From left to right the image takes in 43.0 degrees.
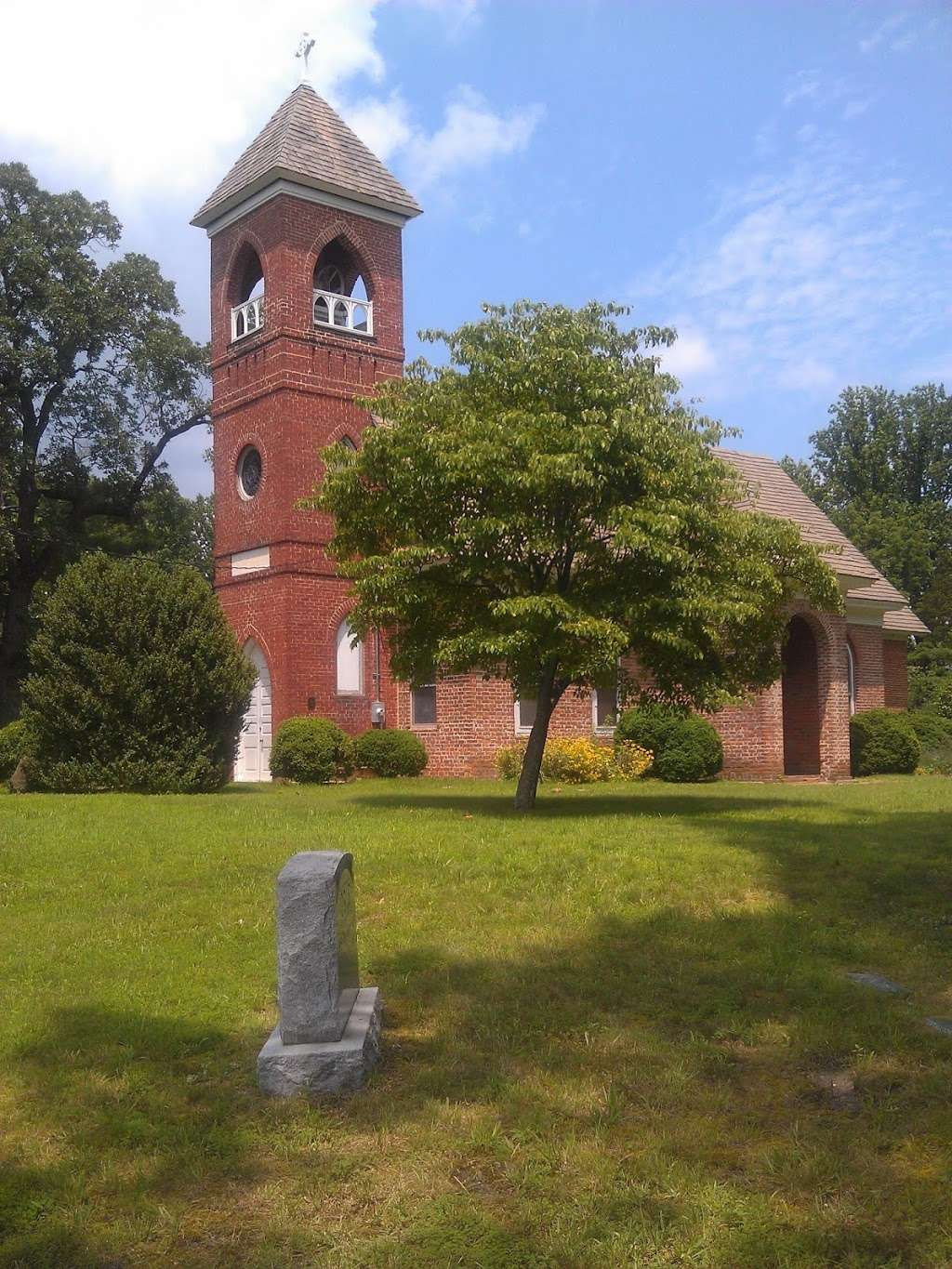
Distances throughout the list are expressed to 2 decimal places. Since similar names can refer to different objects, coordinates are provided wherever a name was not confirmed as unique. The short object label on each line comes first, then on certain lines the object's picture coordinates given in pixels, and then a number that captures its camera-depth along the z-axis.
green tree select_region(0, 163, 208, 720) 30.61
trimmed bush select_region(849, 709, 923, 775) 26.95
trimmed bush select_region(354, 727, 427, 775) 25.47
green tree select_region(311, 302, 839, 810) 13.82
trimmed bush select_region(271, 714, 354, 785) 24.53
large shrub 19.08
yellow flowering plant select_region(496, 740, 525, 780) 23.95
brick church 25.48
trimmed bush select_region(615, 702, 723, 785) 23.17
